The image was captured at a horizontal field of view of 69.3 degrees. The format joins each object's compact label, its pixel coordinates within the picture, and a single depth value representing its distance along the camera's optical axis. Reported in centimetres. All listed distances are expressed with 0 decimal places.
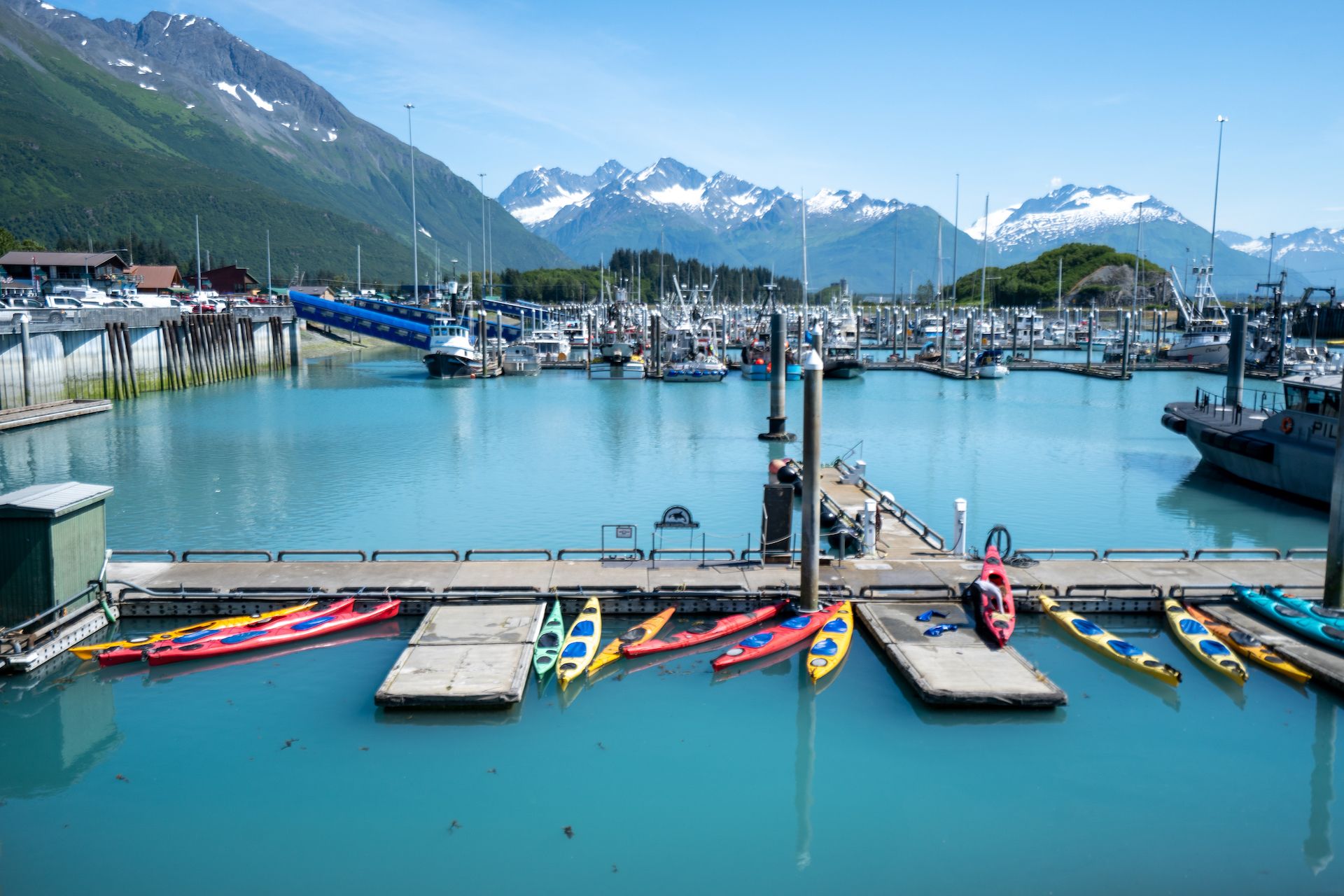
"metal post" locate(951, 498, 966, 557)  2225
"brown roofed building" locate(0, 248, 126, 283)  9200
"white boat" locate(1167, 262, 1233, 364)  9894
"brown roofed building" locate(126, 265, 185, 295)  10938
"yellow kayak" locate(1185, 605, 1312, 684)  1673
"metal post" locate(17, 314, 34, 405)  5031
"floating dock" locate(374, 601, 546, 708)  1560
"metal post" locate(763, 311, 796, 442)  4975
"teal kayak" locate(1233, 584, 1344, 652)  1734
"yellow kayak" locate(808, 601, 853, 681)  1731
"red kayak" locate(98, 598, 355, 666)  1738
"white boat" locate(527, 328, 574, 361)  10500
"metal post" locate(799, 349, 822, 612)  1789
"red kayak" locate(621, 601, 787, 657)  1797
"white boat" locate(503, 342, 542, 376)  9112
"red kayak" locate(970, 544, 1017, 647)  1777
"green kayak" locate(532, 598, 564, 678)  1717
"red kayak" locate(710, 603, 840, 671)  1783
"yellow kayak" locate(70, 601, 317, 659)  1752
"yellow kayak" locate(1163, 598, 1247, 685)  1689
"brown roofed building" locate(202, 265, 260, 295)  14138
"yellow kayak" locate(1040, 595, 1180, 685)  1712
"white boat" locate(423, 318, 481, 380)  8638
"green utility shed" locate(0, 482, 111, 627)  1711
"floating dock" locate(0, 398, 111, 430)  4812
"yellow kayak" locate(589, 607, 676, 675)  1758
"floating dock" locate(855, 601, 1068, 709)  1570
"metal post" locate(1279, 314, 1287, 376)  7931
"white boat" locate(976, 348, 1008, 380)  9031
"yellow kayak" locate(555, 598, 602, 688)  1695
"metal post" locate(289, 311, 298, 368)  9900
